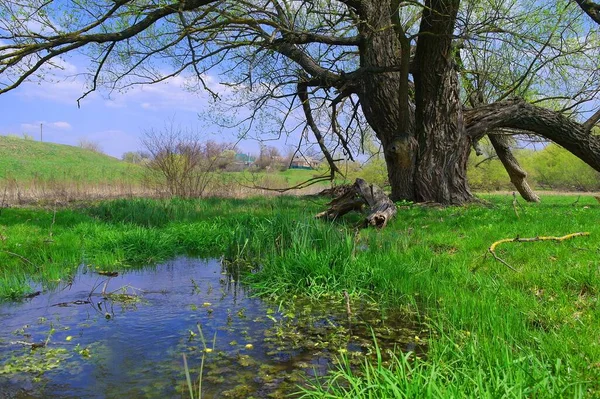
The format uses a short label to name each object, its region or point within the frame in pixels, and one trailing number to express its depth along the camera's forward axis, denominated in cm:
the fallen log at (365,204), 867
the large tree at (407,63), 940
